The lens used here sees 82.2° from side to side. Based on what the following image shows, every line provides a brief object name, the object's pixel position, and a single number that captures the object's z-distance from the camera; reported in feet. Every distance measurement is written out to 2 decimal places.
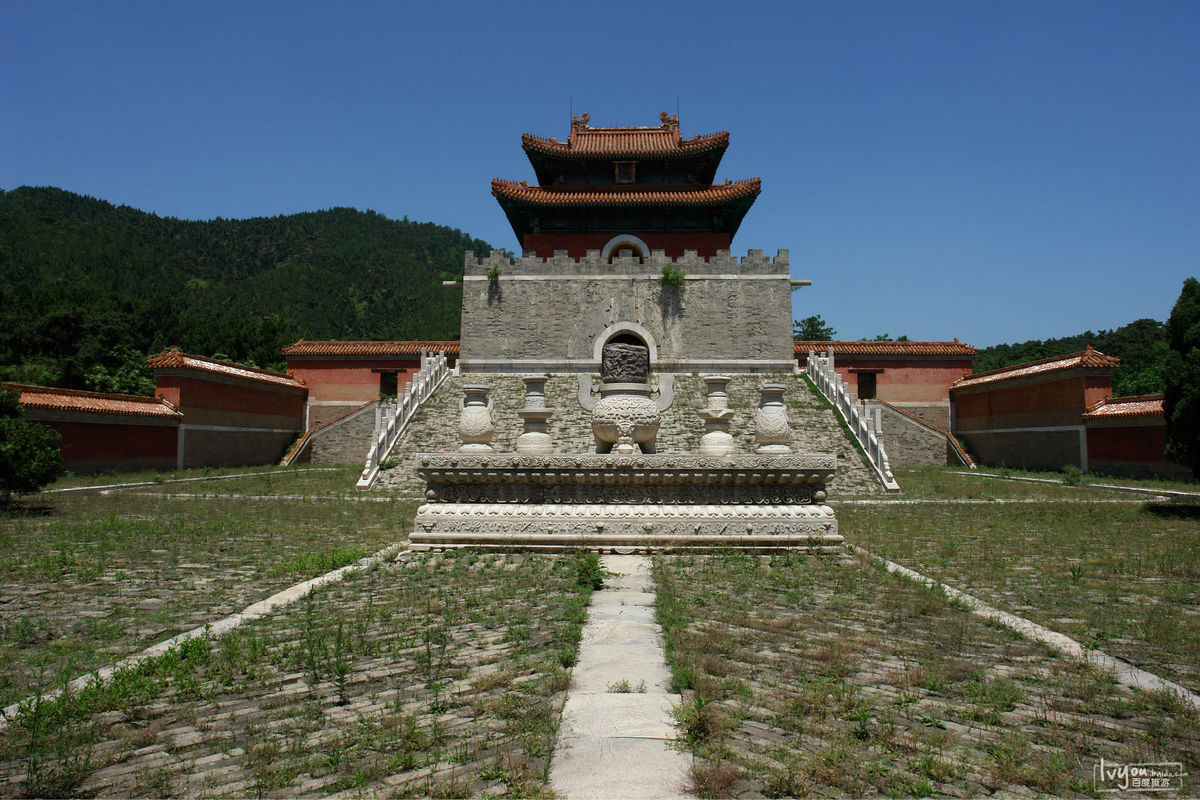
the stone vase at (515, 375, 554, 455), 26.66
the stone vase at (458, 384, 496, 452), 26.73
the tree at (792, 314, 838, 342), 124.77
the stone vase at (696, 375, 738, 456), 26.61
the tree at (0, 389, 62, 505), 32.24
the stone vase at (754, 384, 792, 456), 25.94
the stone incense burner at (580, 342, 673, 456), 26.68
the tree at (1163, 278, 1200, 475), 33.55
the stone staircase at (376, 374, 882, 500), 48.96
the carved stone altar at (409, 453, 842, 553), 23.45
